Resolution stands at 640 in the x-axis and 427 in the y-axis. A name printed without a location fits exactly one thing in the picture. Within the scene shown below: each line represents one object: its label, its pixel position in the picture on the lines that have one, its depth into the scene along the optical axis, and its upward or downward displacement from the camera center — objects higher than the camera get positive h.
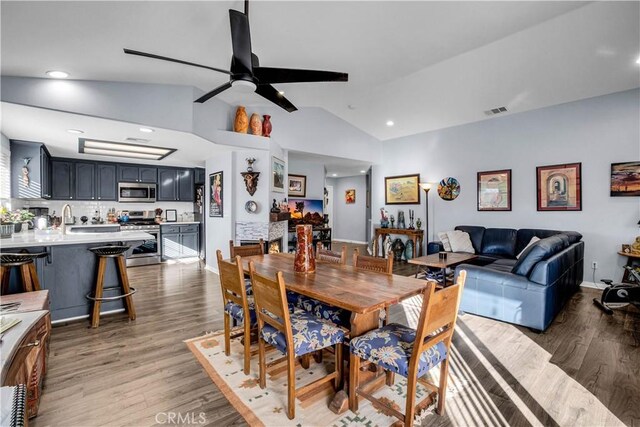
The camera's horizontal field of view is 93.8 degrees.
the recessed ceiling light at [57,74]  3.03 +1.42
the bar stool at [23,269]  2.74 -0.54
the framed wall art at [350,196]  10.42 +0.53
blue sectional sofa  3.05 -0.83
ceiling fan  2.10 +1.12
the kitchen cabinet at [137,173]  6.45 +0.84
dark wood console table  6.68 -0.51
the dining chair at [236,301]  2.15 -0.70
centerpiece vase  2.33 -0.32
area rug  1.80 -1.24
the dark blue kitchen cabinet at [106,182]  6.24 +0.63
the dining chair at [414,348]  1.54 -0.77
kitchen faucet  3.55 -0.09
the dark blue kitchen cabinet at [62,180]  5.79 +0.62
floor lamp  6.54 -0.18
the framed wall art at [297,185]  7.35 +0.64
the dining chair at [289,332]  1.76 -0.77
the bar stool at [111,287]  3.17 -0.79
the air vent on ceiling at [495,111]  5.37 +1.83
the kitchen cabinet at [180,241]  6.60 -0.66
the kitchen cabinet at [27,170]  4.46 +0.64
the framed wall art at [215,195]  5.55 +0.32
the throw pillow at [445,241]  5.63 -0.57
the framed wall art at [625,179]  4.37 +0.47
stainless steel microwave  6.45 +0.43
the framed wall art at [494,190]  5.62 +0.39
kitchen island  3.18 -0.64
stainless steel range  6.21 -0.69
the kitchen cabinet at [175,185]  6.90 +0.63
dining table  1.72 -0.50
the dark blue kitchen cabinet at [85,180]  6.02 +0.64
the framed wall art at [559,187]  4.87 +0.40
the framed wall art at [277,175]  5.26 +0.67
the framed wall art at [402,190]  6.99 +0.51
